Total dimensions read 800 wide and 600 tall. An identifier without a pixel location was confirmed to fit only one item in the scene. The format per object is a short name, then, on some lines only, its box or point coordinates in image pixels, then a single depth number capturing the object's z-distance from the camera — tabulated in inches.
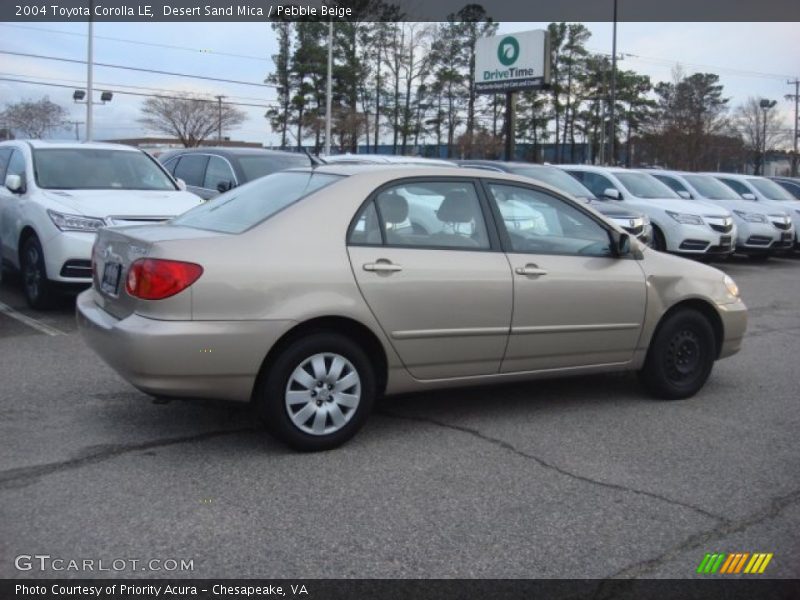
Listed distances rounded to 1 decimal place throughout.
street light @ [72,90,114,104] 1803.2
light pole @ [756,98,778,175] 2332.7
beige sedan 167.5
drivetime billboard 1085.8
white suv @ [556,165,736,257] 556.7
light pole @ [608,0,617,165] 1470.2
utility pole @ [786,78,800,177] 2658.0
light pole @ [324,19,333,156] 1311.8
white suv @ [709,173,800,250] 657.6
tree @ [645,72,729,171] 2187.5
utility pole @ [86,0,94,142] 1455.5
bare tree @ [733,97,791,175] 2401.6
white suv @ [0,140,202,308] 304.2
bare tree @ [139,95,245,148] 2244.1
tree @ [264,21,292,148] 1882.4
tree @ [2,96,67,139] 2283.5
